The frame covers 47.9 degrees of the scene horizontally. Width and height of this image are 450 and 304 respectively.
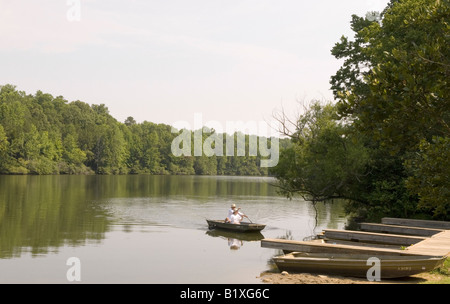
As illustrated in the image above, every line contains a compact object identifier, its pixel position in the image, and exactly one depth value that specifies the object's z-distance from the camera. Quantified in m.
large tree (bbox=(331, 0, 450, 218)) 10.48
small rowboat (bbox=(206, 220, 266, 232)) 31.28
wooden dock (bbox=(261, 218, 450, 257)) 17.05
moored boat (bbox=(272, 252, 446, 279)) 15.53
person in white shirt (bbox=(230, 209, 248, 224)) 32.91
